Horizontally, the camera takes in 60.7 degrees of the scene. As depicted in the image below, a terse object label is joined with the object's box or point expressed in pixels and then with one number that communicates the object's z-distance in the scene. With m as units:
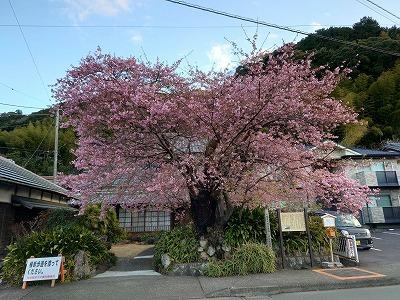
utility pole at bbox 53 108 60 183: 21.36
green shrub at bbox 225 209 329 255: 9.91
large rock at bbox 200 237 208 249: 9.73
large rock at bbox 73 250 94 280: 9.03
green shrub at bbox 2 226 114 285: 8.95
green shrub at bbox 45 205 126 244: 13.01
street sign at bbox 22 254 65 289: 8.39
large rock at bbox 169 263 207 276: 9.20
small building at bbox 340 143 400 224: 26.09
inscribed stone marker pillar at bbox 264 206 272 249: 9.76
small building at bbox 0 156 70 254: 11.84
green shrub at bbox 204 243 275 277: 8.94
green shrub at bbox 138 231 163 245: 17.51
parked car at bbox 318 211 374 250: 14.14
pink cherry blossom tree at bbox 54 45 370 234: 8.44
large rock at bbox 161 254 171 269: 9.57
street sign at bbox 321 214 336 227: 10.17
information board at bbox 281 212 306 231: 10.09
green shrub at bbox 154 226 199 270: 9.59
